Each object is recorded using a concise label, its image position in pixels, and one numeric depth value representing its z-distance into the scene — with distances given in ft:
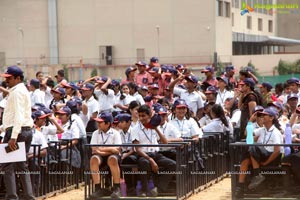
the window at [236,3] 284.08
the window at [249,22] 296.71
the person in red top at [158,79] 66.80
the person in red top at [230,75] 68.37
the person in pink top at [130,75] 67.97
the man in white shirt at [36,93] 64.54
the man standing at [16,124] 41.75
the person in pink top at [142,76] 67.97
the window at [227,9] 267.37
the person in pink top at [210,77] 65.82
